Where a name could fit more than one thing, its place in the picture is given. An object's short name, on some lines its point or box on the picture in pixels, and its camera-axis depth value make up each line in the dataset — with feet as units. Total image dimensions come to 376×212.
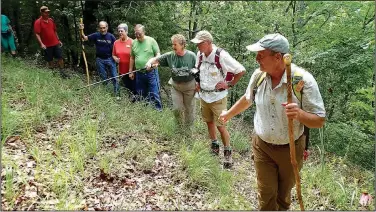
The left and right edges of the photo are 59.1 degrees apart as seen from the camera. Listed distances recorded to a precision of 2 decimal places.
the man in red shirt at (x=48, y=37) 30.48
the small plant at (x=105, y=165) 14.12
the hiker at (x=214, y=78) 16.63
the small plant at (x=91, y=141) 15.33
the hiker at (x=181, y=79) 18.78
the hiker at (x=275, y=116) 9.69
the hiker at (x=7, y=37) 30.48
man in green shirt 24.32
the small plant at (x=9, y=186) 11.35
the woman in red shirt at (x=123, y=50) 25.62
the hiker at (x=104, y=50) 26.94
